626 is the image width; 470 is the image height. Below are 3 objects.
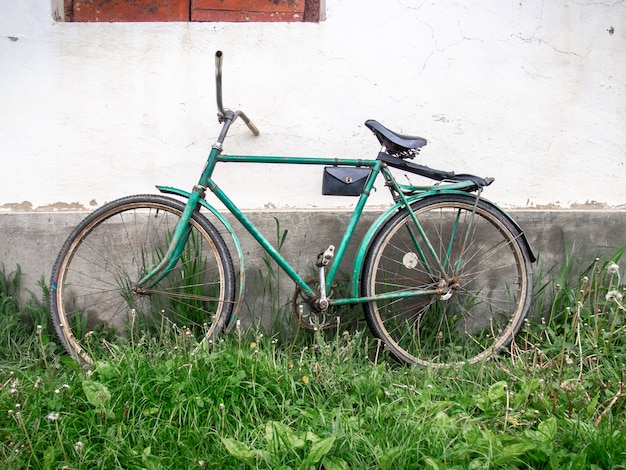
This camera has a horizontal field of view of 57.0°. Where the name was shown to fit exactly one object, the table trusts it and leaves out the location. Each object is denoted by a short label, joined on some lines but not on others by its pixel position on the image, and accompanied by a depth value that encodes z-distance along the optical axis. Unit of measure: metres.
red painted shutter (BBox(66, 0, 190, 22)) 3.39
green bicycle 2.84
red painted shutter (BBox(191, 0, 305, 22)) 3.39
